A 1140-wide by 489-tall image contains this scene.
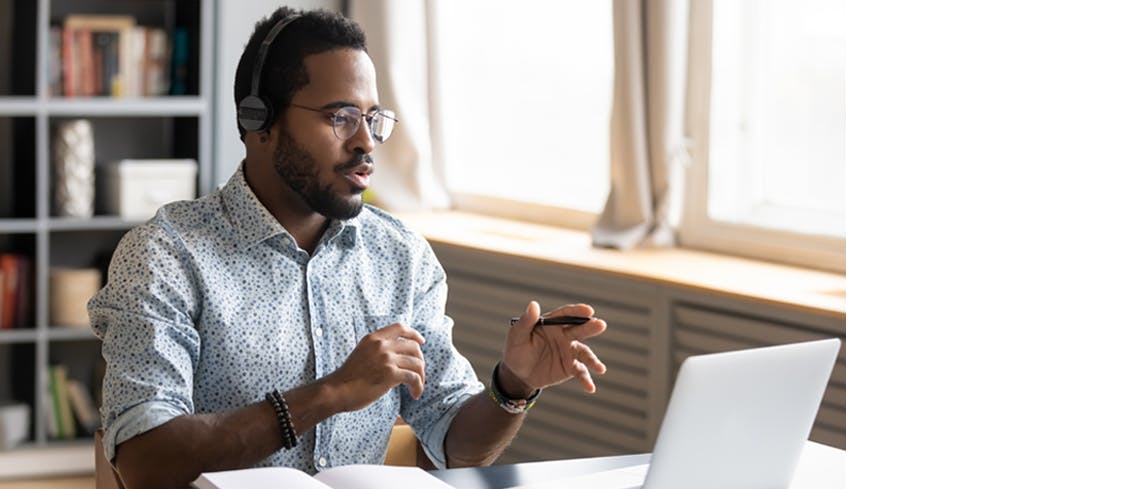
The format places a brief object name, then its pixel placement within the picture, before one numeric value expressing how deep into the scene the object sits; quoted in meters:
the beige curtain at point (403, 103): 4.26
